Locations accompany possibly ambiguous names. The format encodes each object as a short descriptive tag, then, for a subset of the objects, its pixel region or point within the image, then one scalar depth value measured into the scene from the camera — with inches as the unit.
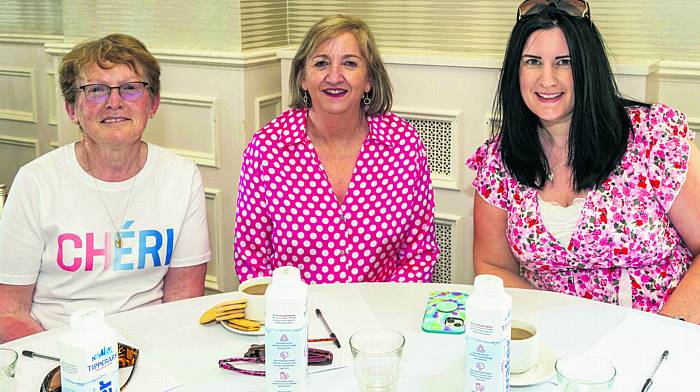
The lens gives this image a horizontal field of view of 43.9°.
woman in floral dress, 80.7
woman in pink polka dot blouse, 88.4
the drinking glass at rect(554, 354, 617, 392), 46.9
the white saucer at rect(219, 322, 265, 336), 62.1
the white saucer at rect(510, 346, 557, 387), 54.2
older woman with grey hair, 78.7
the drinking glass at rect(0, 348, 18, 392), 50.7
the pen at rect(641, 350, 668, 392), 53.8
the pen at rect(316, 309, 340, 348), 60.7
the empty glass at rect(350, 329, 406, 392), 52.2
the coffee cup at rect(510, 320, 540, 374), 54.5
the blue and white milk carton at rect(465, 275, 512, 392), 48.2
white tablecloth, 56.0
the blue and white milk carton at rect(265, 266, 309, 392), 49.3
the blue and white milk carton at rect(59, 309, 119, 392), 46.3
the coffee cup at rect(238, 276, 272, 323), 63.4
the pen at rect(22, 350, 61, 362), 58.4
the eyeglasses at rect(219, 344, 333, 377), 57.3
